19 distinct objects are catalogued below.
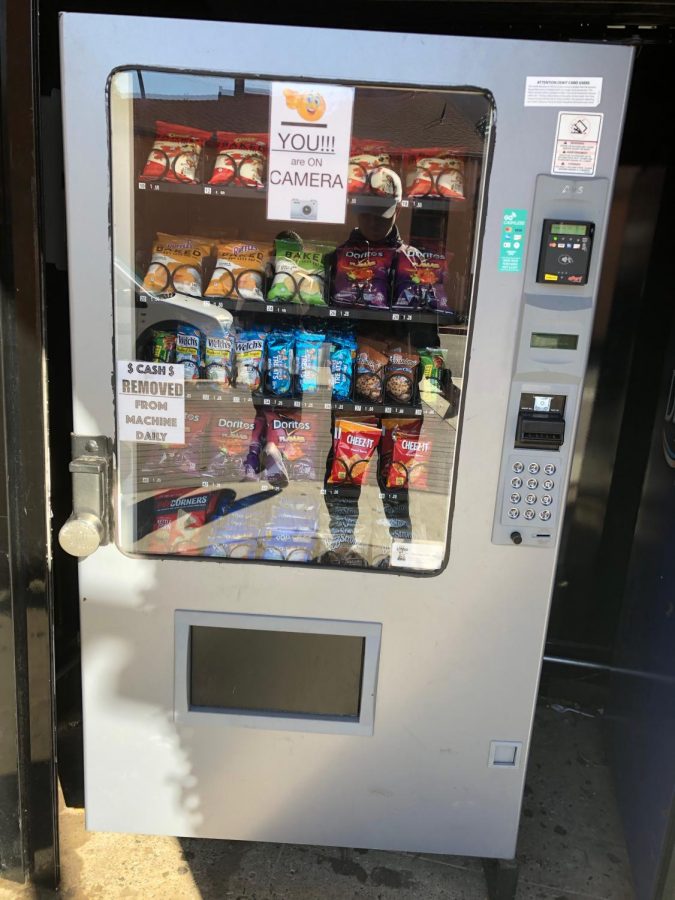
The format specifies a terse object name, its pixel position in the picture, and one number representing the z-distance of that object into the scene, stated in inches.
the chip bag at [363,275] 67.4
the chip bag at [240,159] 61.7
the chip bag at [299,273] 66.1
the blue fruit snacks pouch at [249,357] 69.1
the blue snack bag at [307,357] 69.6
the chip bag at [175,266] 64.9
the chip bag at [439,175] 61.2
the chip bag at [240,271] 65.6
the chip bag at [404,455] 69.8
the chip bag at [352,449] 70.9
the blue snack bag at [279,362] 69.2
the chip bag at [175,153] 61.1
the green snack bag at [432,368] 67.7
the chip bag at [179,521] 67.9
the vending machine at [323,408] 54.2
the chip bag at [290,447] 72.5
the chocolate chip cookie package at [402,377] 68.8
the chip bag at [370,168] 60.6
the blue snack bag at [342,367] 69.6
